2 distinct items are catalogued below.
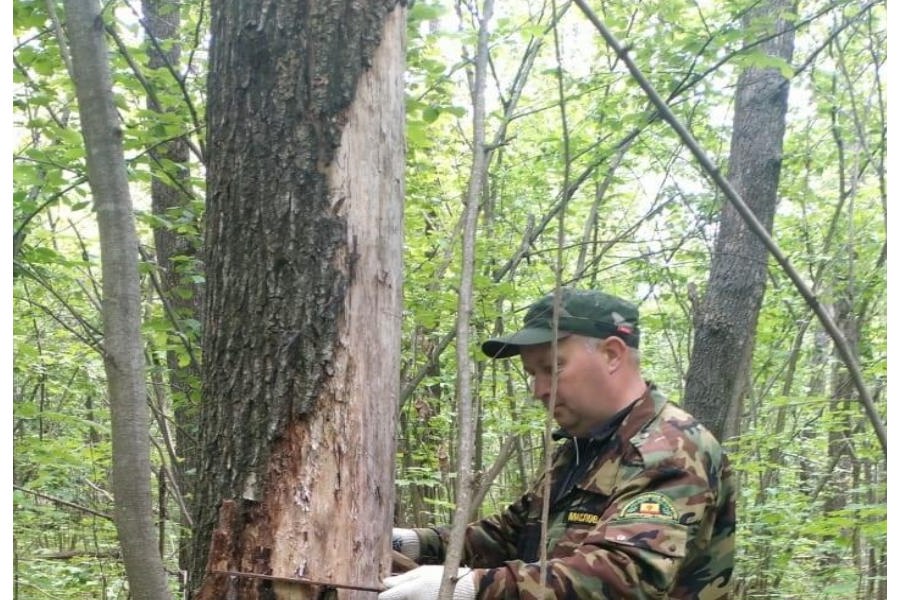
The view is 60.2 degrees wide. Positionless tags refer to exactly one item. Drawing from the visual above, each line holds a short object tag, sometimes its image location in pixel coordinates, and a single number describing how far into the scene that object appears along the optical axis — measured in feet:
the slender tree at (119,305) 7.72
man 5.96
